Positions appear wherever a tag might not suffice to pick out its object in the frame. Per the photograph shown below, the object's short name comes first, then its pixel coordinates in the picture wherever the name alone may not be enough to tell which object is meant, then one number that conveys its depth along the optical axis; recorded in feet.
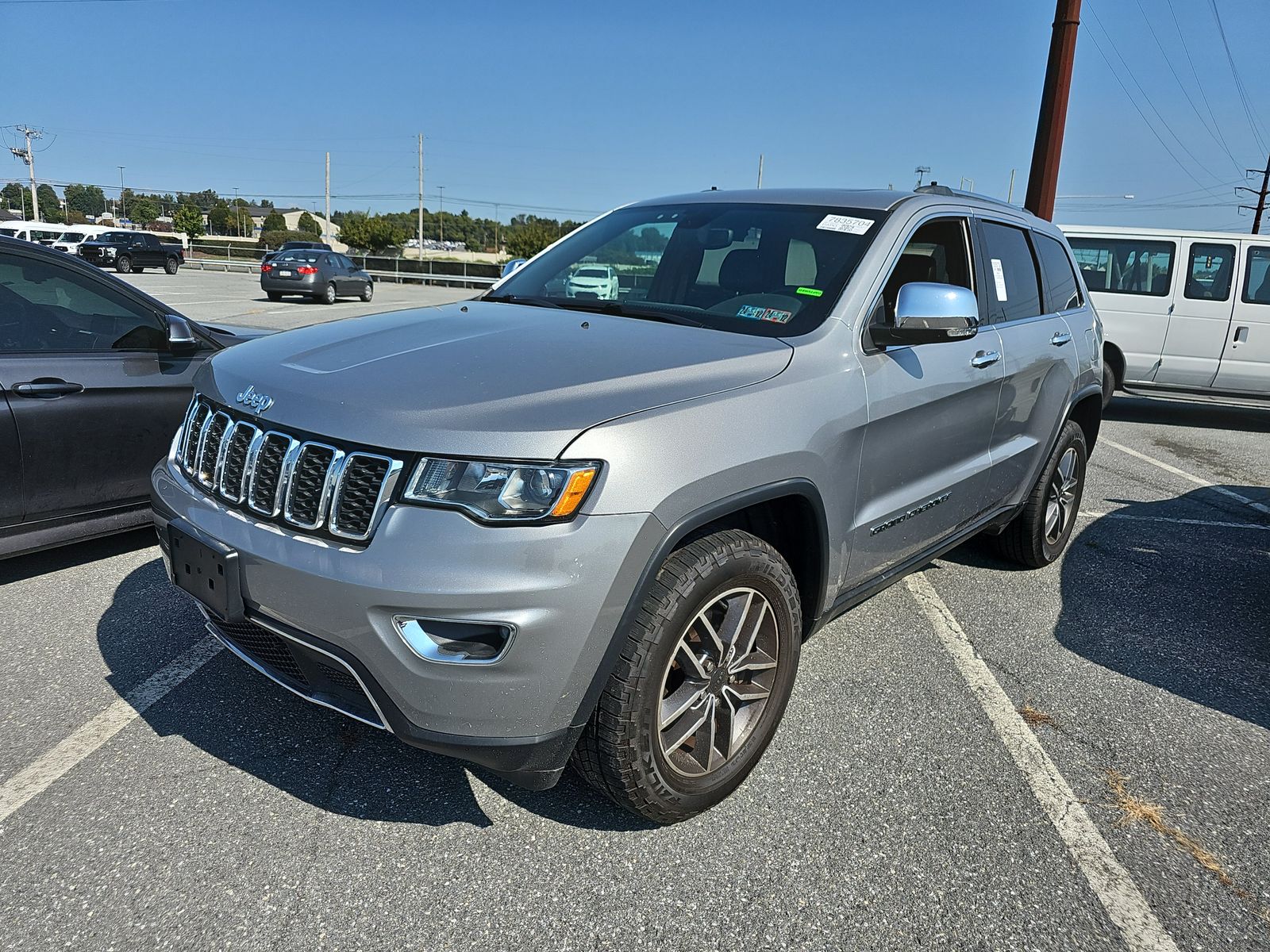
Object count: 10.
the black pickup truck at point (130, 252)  112.16
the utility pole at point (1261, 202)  172.68
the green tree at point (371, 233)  241.55
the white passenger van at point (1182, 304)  31.65
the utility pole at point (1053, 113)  40.45
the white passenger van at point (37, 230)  109.77
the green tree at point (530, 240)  196.65
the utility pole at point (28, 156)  214.36
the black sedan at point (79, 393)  12.74
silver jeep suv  6.91
